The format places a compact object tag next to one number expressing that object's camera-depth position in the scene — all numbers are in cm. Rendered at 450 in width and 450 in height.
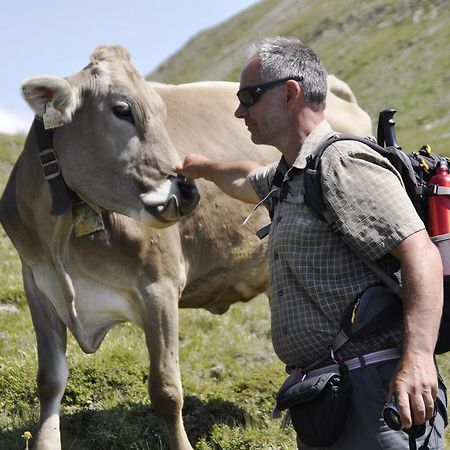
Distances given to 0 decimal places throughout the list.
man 402
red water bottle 427
